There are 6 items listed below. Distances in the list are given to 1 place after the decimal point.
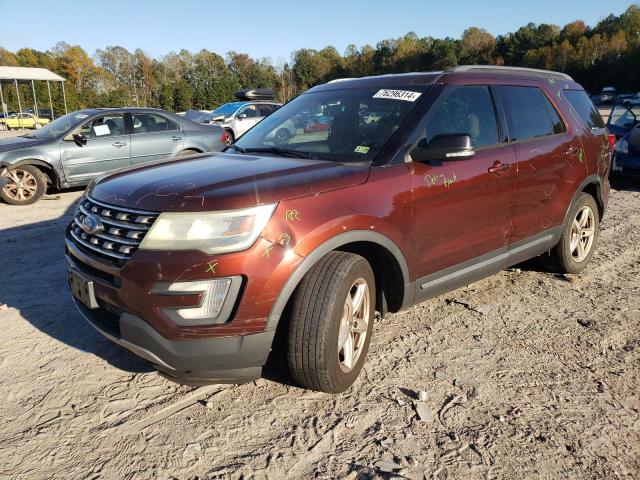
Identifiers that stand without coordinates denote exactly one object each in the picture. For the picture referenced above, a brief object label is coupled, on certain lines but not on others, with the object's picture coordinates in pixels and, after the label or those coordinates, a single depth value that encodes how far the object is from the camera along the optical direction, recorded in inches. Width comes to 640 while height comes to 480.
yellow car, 1430.9
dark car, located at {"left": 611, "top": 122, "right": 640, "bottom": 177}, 378.0
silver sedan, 338.0
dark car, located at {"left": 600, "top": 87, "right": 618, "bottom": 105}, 2114.3
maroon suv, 99.6
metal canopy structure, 1347.9
